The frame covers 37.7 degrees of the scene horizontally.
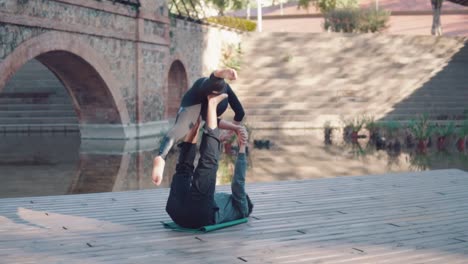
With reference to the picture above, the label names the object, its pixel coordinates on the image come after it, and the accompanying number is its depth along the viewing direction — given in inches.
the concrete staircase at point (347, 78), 915.4
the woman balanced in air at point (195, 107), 187.5
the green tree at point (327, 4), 1478.8
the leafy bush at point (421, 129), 639.8
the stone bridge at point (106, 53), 506.3
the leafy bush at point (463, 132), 648.4
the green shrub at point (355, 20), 1272.1
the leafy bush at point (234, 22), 1123.8
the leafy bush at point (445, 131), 646.5
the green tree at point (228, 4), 1467.8
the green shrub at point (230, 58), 1037.8
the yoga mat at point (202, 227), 204.4
